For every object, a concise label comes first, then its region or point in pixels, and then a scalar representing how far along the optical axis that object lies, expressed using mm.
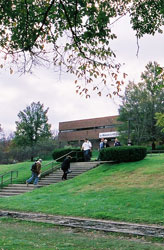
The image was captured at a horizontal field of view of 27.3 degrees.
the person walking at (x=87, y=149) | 23906
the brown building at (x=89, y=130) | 63491
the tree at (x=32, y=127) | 51969
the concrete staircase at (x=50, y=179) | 20297
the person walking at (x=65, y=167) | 20938
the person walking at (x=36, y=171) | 20914
